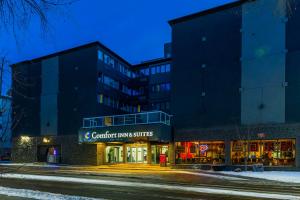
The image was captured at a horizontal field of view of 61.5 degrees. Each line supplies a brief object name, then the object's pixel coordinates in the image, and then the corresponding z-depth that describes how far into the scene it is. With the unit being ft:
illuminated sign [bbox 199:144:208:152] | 88.58
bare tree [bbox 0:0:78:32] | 12.63
